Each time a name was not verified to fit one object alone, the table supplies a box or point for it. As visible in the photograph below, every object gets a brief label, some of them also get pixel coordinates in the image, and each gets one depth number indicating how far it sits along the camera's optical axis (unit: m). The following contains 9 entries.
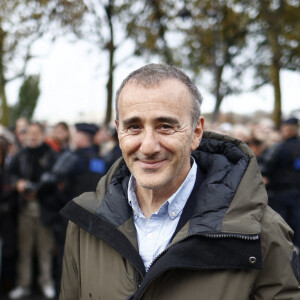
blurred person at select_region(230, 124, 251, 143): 6.08
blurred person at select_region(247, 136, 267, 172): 6.49
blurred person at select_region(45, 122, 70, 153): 6.59
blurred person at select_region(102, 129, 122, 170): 3.72
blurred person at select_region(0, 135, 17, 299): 4.94
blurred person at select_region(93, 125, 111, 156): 5.61
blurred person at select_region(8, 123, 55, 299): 5.25
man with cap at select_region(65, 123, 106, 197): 4.66
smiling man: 1.59
